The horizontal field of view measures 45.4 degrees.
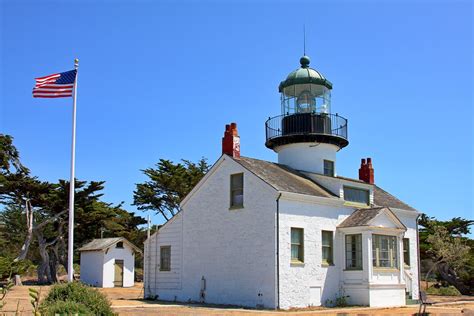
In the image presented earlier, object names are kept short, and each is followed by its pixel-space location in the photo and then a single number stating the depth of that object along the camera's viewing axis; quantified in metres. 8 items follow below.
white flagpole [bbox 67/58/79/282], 18.56
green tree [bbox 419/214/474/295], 34.75
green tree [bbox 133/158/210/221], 47.94
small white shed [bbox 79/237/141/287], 38.31
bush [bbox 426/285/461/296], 33.81
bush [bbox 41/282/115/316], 12.94
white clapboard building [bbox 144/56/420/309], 22.05
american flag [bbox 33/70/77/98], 19.62
